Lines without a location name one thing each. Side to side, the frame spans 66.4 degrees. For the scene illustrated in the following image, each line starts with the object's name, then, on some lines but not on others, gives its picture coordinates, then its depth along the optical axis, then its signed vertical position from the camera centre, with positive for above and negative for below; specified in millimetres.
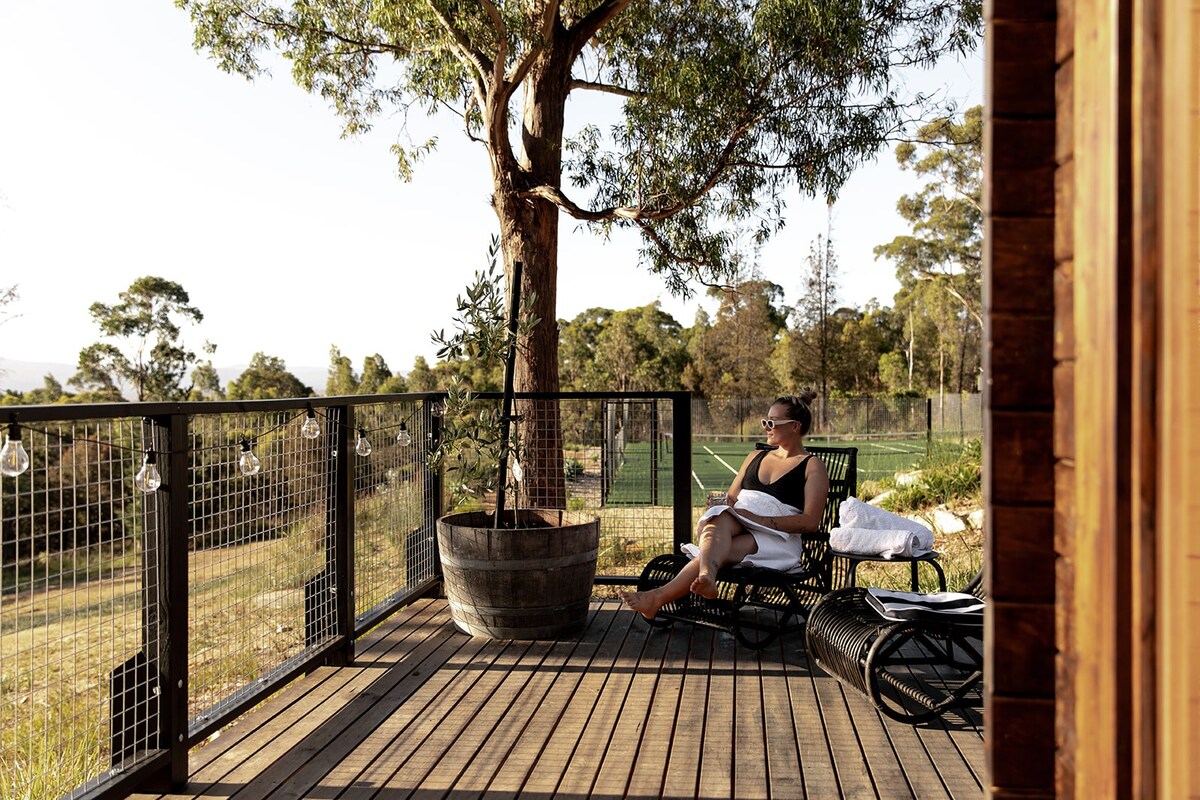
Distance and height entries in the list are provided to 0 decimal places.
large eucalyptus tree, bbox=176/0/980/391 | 7371 +2718
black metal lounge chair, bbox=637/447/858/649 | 3684 -854
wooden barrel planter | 3676 -762
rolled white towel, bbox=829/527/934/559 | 3664 -625
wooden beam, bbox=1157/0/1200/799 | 1014 -51
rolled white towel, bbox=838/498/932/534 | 3826 -550
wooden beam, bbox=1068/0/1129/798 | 1053 -22
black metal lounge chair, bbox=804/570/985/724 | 2834 -908
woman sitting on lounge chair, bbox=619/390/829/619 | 3707 -530
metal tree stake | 3928 +30
